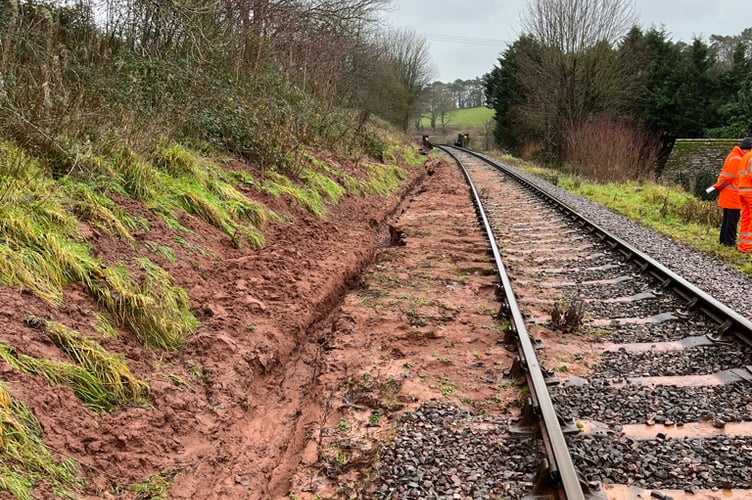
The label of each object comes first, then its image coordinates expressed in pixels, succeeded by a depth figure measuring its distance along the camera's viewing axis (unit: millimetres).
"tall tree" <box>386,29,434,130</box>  43594
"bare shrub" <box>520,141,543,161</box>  33062
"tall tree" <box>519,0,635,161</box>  26812
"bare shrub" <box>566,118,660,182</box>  19625
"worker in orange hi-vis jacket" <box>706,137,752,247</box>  7422
